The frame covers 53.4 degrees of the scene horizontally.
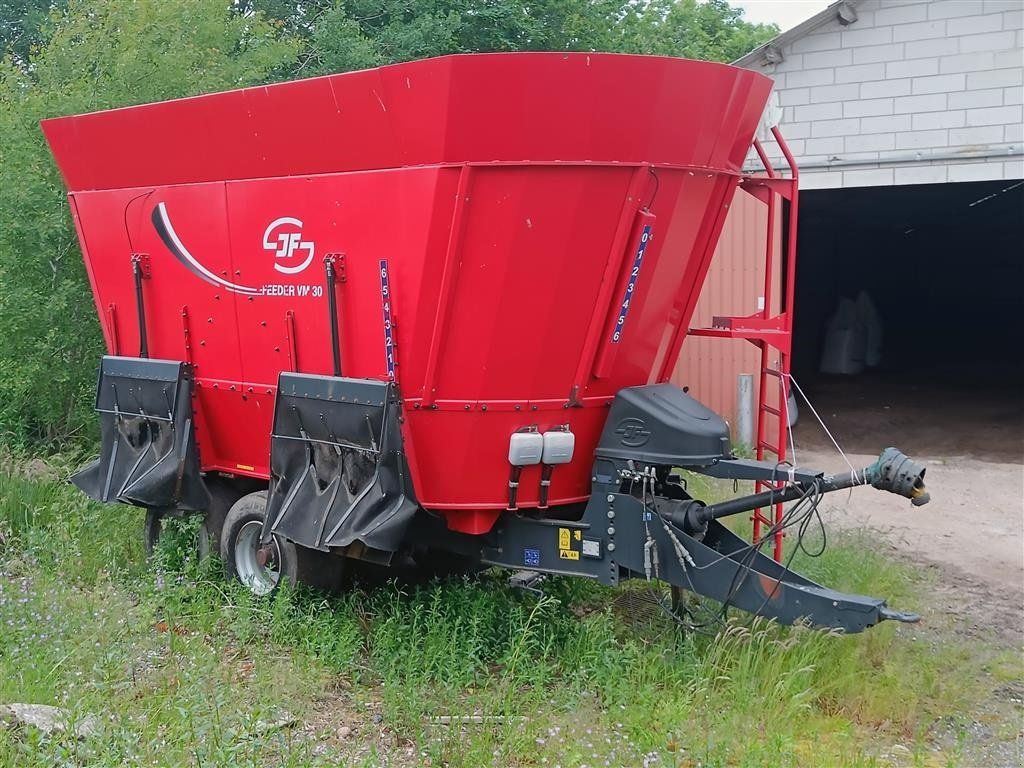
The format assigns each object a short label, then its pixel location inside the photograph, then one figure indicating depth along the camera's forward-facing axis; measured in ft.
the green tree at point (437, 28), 50.08
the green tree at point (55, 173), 28.68
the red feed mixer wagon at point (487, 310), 15.35
